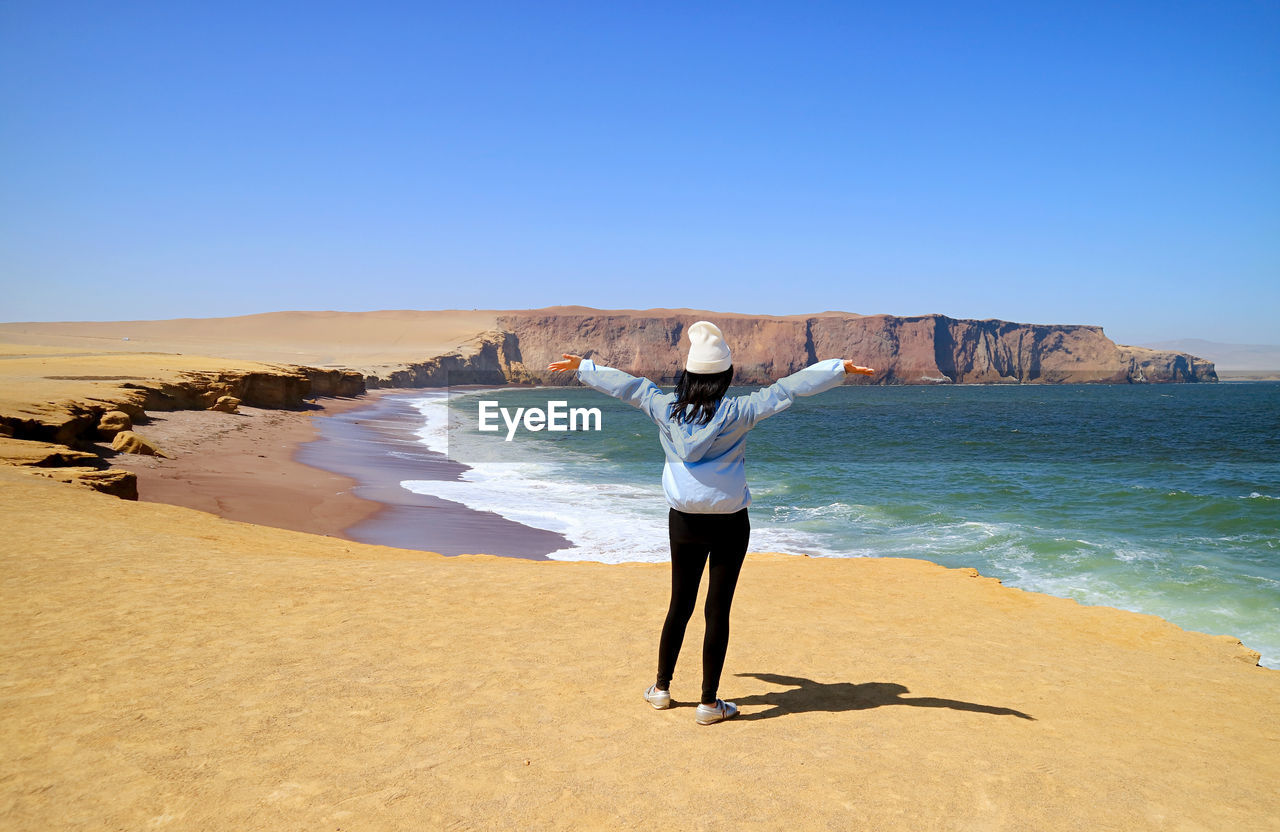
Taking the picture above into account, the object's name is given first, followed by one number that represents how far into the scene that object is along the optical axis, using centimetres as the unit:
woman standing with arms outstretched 378
